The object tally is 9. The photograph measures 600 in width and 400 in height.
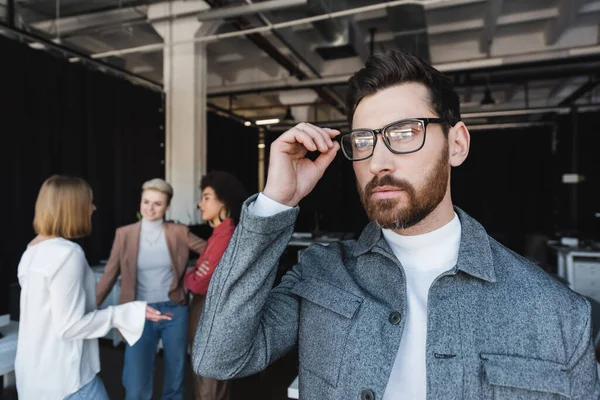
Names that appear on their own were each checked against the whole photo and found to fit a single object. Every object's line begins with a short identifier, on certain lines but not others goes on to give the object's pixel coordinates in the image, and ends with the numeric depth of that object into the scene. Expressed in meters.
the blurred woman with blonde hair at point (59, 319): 1.70
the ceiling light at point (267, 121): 9.45
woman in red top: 2.42
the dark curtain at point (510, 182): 9.80
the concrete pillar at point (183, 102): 5.39
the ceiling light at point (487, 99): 6.99
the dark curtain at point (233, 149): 7.69
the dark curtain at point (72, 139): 3.78
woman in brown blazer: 2.65
